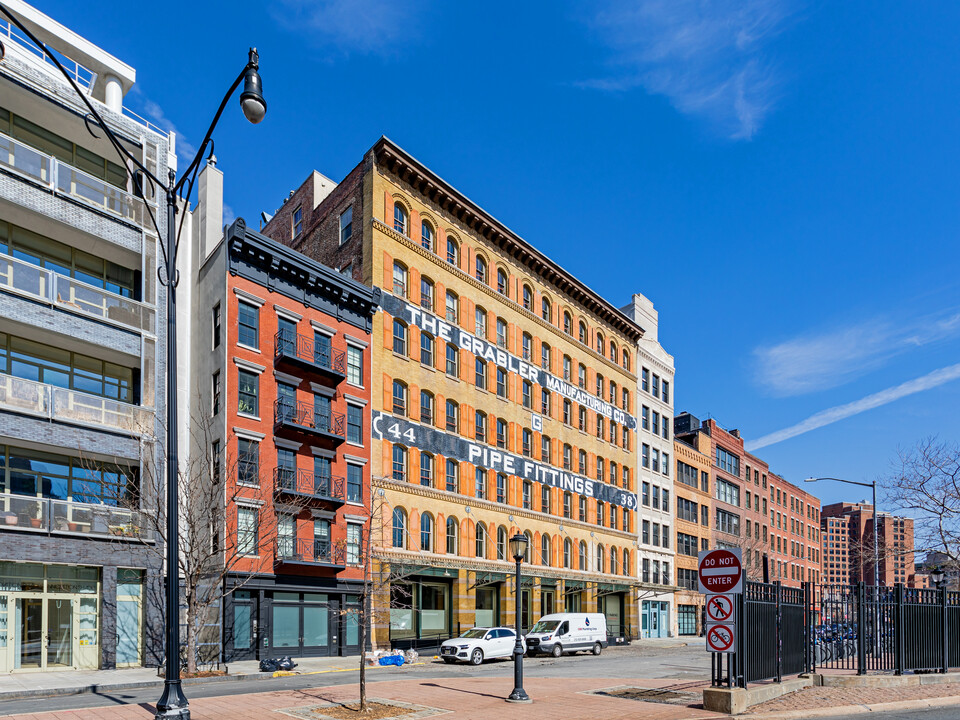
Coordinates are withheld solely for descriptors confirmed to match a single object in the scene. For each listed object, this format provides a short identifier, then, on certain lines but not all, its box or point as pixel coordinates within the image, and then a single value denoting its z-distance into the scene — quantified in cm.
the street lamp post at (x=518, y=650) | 1918
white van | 3775
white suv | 3269
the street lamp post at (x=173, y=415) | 1275
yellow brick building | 4066
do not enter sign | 1641
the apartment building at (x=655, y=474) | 6306
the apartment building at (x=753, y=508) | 7538
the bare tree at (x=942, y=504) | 3222
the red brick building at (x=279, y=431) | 3209
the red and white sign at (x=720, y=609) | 1658
